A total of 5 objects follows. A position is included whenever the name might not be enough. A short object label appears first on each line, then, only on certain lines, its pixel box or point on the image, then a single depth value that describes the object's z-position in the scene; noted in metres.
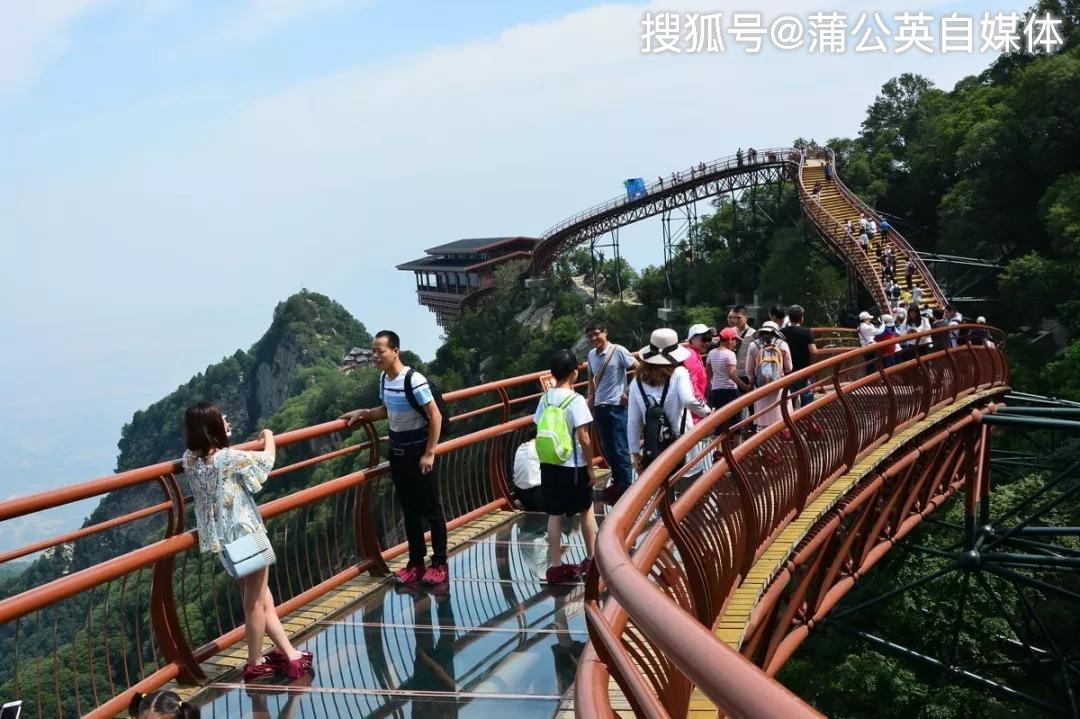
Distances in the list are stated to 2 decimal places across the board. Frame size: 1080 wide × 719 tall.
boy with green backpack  6.19
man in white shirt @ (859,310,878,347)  14.87
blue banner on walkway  57.75
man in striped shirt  6.19
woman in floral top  5.02
